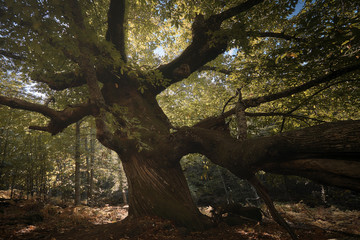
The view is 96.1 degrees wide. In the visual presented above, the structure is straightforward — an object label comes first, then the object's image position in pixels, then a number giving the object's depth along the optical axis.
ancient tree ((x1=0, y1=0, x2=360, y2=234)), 2.68
